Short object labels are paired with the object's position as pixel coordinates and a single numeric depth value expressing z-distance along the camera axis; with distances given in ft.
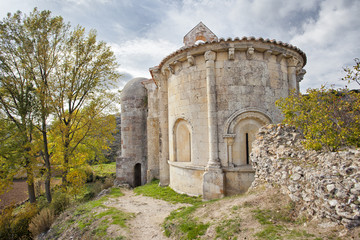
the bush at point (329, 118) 13.43
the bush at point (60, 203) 29.94
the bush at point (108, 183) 45.04
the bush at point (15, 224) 25.90
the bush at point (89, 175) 54.08
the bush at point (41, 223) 26.25
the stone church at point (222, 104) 25.36
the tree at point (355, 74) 13.32
